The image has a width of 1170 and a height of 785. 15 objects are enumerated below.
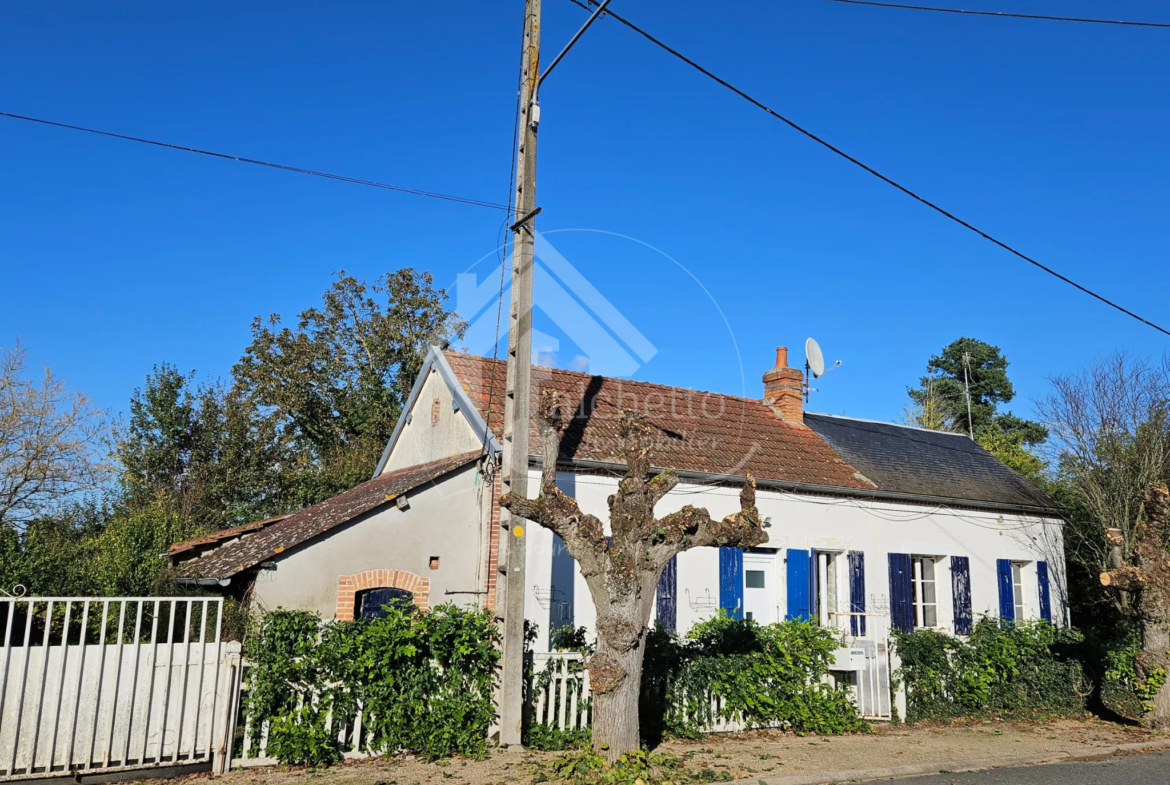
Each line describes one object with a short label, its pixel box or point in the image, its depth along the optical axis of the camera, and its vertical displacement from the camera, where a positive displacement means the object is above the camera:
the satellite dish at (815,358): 18.39 +5.10
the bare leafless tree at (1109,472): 17.61 +2.63
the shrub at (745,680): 9.51 -1.08
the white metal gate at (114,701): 6.69 -1.03
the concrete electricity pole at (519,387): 8.45 +2.16
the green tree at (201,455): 25.17 +3.89
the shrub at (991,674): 11.54 -1.17
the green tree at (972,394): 40.56 +10.41
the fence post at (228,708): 7.33 -1.12
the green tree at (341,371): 27.55 +7.22
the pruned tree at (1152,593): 11.16 +0.02
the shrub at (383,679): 7.57 -0.91
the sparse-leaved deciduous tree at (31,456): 22.05 +3.29
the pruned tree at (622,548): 7.46 +0.36
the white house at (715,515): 11.97 +1.08
